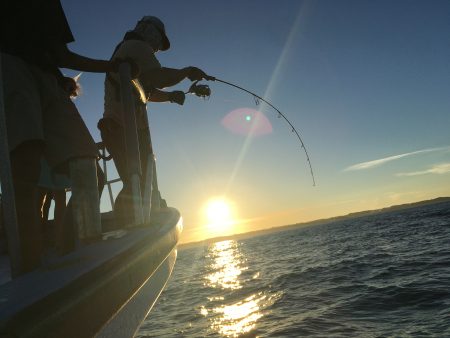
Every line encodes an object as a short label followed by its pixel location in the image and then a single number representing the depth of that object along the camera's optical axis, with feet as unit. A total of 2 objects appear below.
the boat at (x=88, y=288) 2.31
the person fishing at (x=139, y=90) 9.26
